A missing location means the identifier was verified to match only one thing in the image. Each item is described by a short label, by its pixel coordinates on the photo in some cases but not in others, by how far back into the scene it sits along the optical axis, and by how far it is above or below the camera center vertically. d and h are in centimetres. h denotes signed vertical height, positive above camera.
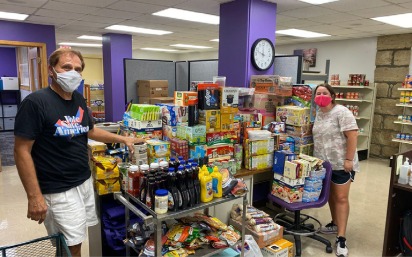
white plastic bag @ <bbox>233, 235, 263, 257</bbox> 244 -131
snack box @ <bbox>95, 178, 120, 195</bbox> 230 -79
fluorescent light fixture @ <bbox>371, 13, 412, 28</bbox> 502 +113
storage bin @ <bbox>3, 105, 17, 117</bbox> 972 -102
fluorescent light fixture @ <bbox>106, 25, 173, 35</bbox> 678 +116
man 170 -42
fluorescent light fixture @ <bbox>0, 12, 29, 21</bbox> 547 +112
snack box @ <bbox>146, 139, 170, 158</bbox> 251 -55
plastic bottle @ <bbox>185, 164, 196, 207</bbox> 194 -66
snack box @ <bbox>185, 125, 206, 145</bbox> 267 -46
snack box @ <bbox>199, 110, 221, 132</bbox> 278 -33
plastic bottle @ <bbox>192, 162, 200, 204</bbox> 197 -64
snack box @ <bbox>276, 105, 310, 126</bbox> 329 -34
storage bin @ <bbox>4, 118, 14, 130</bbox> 974 -143
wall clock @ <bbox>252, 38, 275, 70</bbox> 438 +42
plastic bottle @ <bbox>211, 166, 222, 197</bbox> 208 -68
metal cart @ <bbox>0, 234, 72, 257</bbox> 159 -100
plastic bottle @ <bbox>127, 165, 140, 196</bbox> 207 -66
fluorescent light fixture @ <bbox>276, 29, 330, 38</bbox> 679 +116
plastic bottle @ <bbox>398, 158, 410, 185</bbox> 238 -67
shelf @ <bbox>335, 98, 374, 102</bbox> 670 -33
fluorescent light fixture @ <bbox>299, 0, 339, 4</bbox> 420 +113
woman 293 -61
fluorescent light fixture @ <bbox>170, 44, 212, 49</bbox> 1016 +119
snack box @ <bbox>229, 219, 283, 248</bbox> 262 -131
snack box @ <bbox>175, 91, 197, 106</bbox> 280 -14
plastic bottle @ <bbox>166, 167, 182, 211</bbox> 187 -68
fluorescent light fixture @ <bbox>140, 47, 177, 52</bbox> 1148 +120
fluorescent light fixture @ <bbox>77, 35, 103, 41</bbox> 837 +117
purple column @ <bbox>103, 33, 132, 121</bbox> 775 +25
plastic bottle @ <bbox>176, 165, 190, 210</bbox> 191 -65
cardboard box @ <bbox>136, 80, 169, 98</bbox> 489 -12
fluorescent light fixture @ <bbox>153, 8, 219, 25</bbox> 506 +114
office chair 286 -138
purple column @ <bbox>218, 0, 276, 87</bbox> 430 +72
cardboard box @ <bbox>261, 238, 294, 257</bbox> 260 -140
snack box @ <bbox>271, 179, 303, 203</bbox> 289 -102
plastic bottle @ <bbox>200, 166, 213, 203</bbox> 200 -69
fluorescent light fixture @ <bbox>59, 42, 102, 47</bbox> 1034 +119
